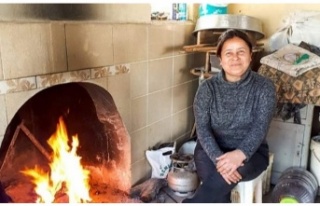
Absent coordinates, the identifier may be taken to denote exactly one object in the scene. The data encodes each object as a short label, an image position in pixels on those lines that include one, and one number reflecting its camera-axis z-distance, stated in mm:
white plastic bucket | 1952
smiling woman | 1415
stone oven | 1573
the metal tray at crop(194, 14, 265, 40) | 2008
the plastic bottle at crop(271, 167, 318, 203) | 1782
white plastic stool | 1461
